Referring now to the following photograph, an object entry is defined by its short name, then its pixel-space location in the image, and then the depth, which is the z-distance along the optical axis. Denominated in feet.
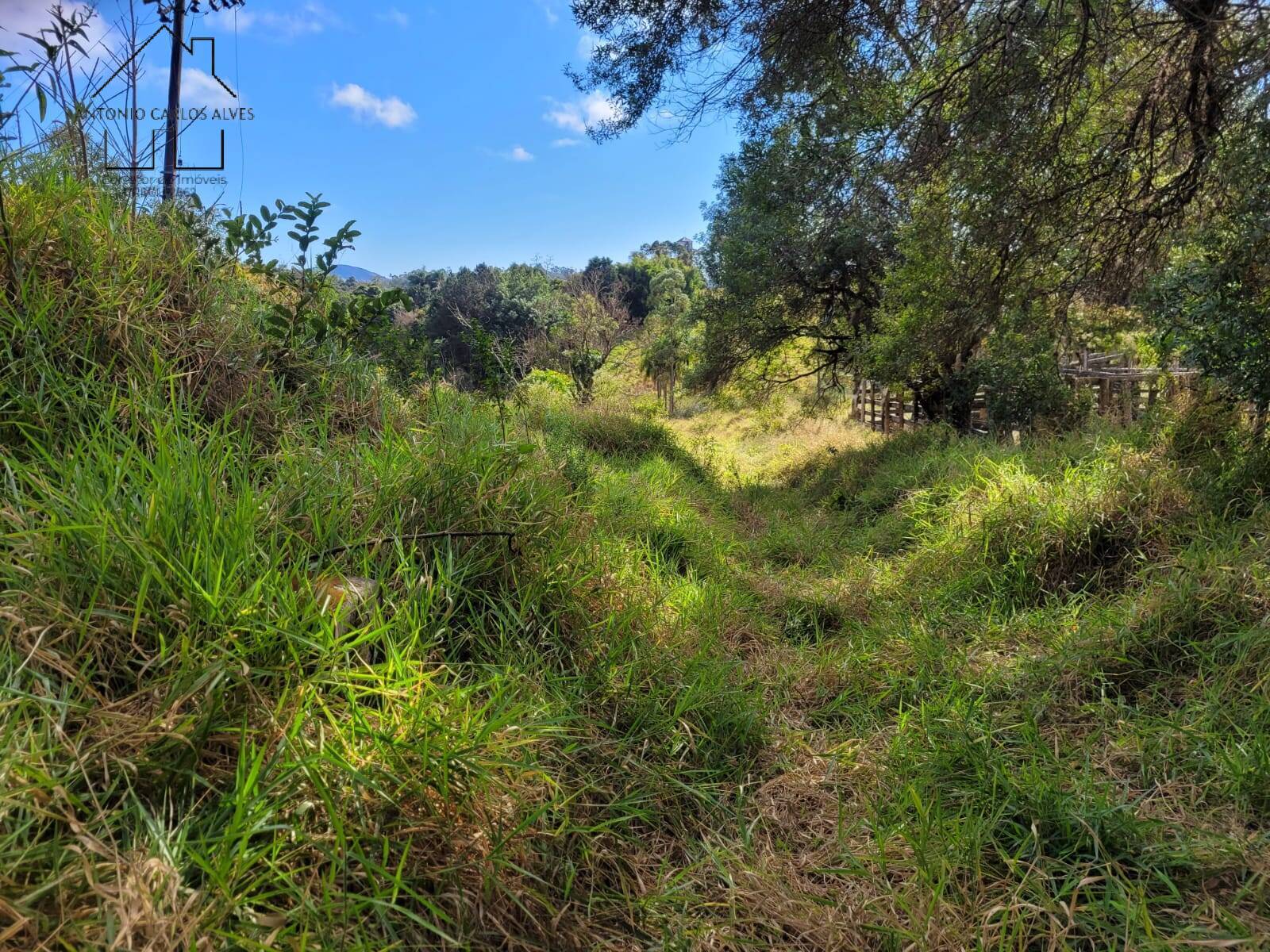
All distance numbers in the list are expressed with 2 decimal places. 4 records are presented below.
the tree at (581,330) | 73.10
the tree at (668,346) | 52.64
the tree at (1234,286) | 11.66
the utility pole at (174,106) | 10.25
